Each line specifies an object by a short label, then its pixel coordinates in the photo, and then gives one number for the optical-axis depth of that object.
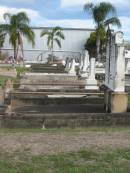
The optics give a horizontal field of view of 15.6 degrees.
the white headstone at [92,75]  20.67
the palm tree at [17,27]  57.78
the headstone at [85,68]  26.19
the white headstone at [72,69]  29.97
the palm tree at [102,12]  54.73
